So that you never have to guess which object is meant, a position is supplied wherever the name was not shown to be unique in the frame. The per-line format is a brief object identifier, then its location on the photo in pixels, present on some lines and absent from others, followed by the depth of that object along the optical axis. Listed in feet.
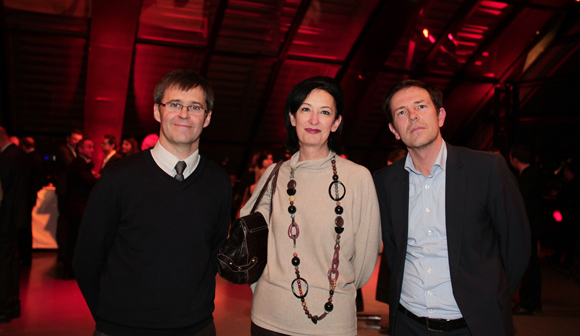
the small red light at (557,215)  23.55
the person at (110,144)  17.61
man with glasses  5.46
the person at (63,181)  19.06
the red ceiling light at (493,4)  27.66
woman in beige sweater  5.84
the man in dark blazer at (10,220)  12.19
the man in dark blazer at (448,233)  5.97
